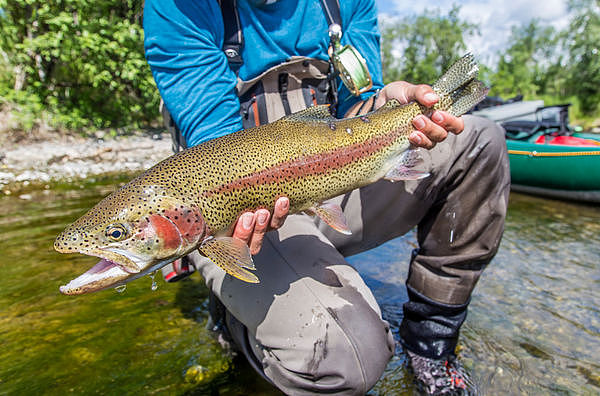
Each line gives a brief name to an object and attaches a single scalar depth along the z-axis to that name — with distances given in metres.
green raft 5.46
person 0.57
